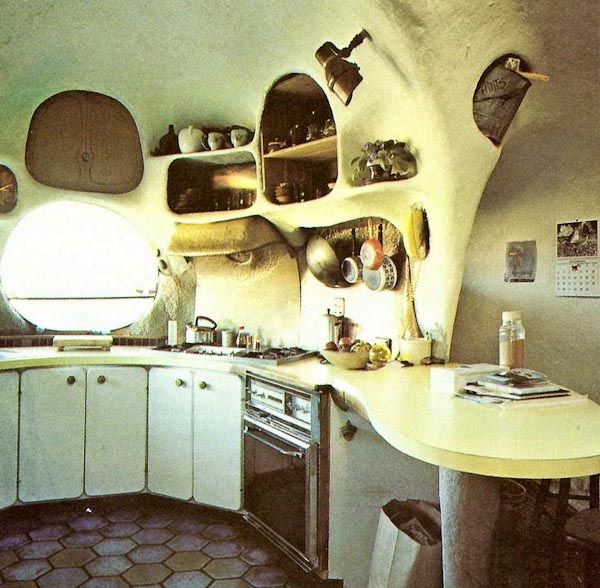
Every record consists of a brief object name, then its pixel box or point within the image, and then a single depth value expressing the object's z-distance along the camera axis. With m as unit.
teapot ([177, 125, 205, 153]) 3.89
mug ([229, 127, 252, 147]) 3.71
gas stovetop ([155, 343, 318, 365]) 3.24
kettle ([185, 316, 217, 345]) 4.02
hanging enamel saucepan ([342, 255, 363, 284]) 3.34
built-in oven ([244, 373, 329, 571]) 2.66
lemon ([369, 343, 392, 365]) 2.89
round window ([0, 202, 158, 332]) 4.18
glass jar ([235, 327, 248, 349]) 3.94
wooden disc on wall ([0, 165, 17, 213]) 3.89
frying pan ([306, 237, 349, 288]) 3.46
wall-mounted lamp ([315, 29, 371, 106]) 2.81
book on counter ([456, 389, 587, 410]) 1.83
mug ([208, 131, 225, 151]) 3.80
